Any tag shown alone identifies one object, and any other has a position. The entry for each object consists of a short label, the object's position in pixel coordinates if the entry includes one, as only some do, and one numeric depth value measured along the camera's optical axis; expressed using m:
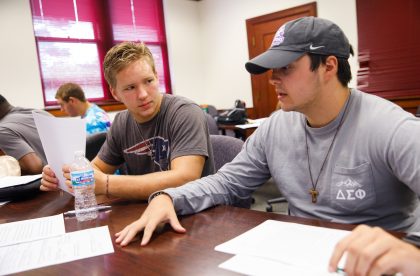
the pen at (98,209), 1.28
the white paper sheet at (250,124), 3.82
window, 4.98
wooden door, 5.60
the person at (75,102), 3.77
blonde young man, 1.51
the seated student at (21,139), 2.29
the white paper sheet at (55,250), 0.88
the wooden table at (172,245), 0.79
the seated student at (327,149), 1.05
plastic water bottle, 1.17
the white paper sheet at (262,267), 0.71
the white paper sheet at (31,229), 1.07
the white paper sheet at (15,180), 1.61
